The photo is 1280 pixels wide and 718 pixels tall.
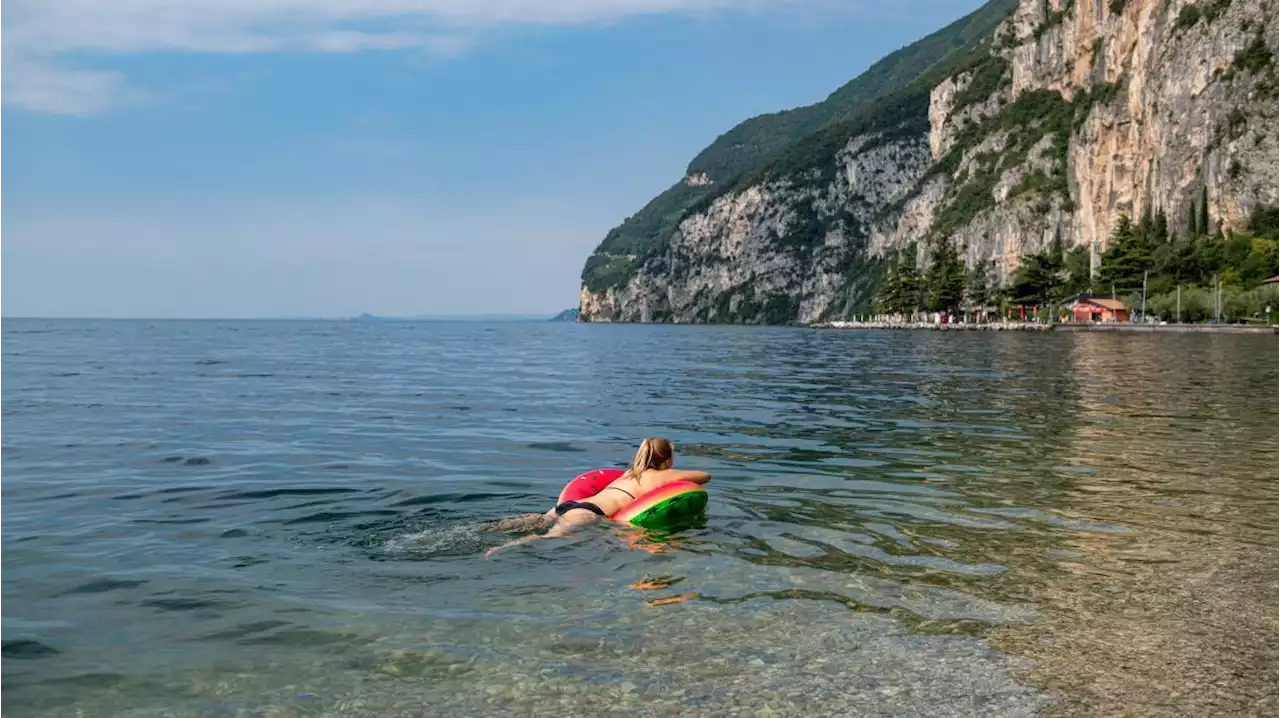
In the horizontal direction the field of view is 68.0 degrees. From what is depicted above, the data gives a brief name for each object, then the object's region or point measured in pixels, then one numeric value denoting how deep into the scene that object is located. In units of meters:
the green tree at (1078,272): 183.25
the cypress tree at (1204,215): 164.00
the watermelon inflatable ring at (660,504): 13.57
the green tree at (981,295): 191.16
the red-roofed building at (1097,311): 155.12
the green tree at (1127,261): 160.75
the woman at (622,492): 13.55
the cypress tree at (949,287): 191.88
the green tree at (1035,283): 173.88
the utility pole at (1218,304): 128.91
